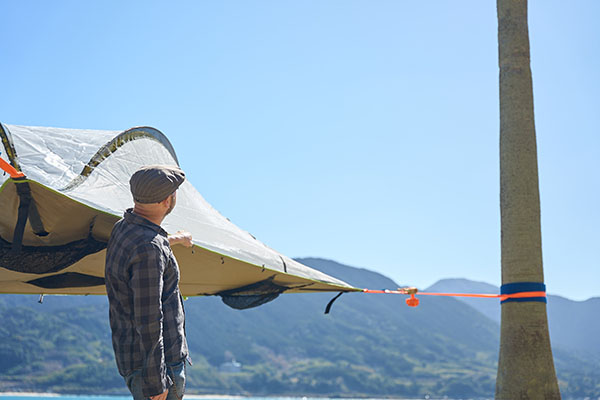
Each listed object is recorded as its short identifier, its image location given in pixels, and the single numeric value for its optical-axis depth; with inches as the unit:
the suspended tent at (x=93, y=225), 148.9
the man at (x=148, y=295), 107.8
